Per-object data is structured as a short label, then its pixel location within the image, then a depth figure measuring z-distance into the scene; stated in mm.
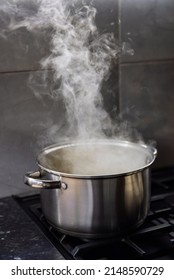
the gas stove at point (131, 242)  789
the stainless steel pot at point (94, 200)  777
